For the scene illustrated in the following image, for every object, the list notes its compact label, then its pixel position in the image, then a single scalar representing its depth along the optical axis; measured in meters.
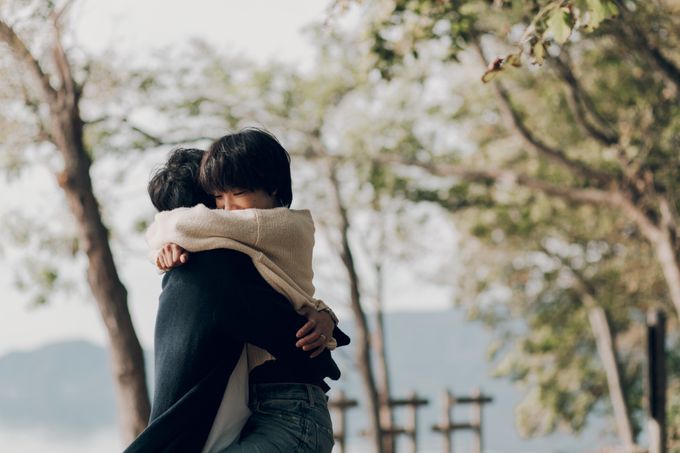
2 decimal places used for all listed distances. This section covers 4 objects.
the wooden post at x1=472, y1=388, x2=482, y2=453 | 28.17
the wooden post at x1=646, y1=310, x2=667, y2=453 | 8.80
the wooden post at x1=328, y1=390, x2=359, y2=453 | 23.73
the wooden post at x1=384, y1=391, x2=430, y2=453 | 25.69
